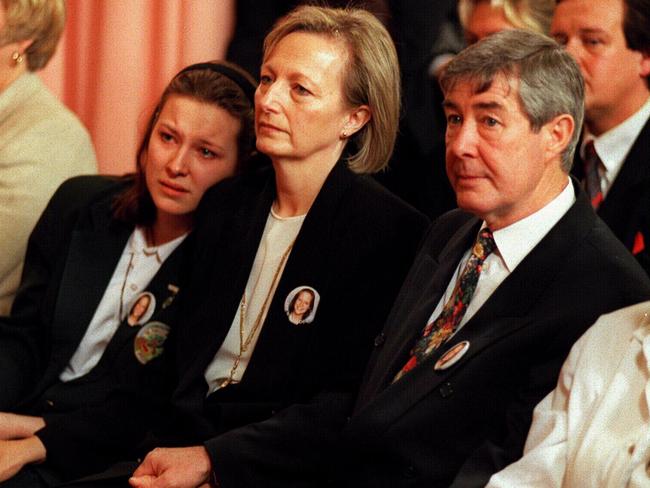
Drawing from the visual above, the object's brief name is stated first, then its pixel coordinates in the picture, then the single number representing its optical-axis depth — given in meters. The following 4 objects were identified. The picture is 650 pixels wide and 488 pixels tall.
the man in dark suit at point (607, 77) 6.39
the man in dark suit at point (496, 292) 4.47
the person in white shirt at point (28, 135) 6.72
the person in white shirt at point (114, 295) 5.84
